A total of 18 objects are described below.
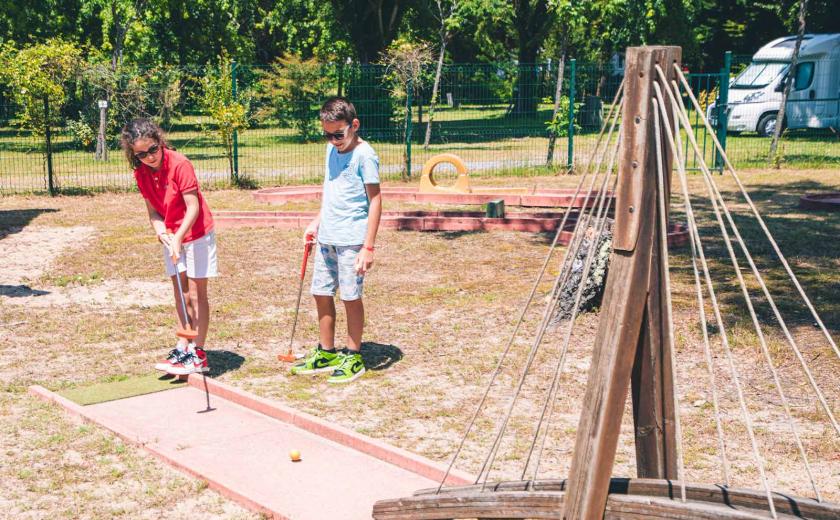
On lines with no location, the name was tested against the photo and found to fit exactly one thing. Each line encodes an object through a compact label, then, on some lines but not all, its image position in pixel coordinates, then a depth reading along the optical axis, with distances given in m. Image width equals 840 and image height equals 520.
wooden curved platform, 2.71
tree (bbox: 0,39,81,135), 16.09
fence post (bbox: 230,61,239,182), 17.05
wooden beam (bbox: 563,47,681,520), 2.84
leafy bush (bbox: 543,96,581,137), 19.03
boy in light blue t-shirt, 6.03
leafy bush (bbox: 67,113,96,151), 17.61
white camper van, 25.53
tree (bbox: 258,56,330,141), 22.41
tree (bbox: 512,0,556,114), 36.25
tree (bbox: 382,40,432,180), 18.72
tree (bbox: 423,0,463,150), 30.12
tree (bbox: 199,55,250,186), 16.98
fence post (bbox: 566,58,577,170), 18.48
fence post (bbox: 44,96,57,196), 16.08
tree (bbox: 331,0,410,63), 30.80
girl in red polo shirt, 5.95
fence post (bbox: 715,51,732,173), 18.41
